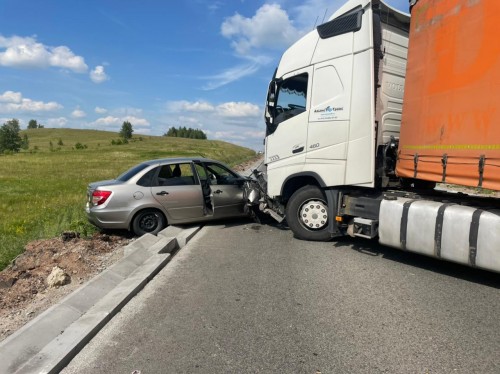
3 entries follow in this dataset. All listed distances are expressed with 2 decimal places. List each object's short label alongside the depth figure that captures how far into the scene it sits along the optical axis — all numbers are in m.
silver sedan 7.79
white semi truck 4.88
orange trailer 4.63
